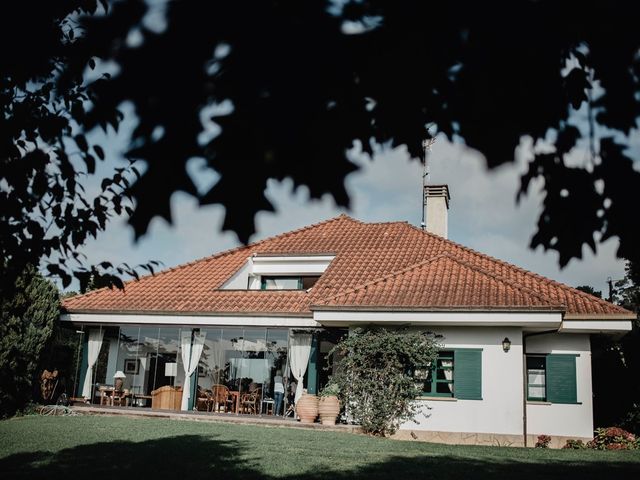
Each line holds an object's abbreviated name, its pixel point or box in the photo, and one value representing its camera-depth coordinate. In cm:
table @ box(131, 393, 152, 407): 1939
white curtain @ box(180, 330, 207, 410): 1878
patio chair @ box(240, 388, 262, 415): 1827
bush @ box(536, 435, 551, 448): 1518
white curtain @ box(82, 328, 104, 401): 1955
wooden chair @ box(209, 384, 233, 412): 1834
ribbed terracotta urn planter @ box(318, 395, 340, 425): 1590
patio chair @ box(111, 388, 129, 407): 1925
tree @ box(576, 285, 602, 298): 4328
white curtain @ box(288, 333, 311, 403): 1781
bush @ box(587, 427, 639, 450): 1466
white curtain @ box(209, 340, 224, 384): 1877
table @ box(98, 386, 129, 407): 1916
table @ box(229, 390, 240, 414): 1812
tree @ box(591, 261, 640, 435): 1703
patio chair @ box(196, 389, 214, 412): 1855
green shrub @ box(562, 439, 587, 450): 1505
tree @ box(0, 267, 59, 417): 1512
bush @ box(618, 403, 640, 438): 1580
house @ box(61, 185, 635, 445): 1551
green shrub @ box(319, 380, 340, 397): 1623
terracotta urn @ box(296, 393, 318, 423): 1627
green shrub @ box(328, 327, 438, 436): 1541
